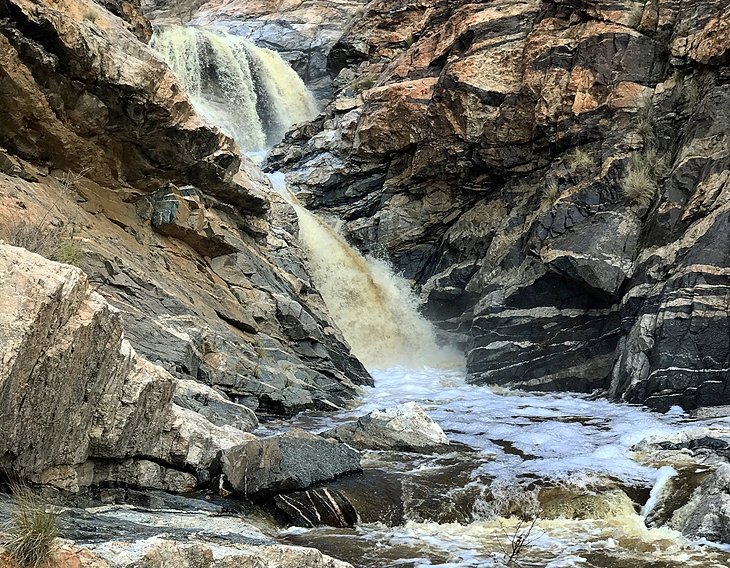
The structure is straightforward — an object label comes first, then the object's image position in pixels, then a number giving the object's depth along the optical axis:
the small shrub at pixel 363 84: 24.64
